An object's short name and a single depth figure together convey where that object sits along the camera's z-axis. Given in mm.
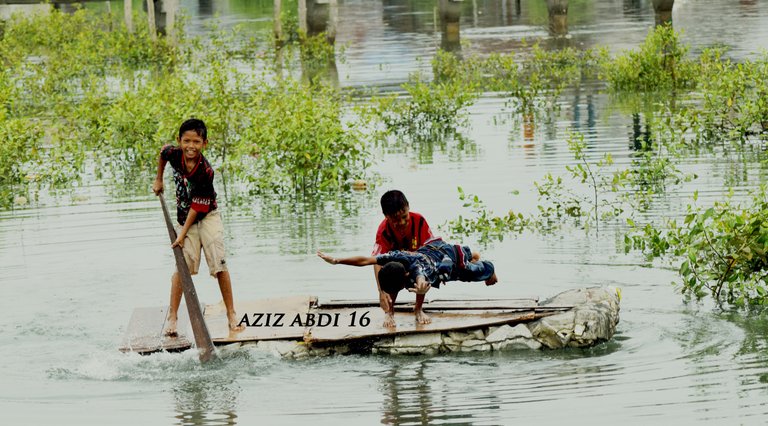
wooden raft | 8617
